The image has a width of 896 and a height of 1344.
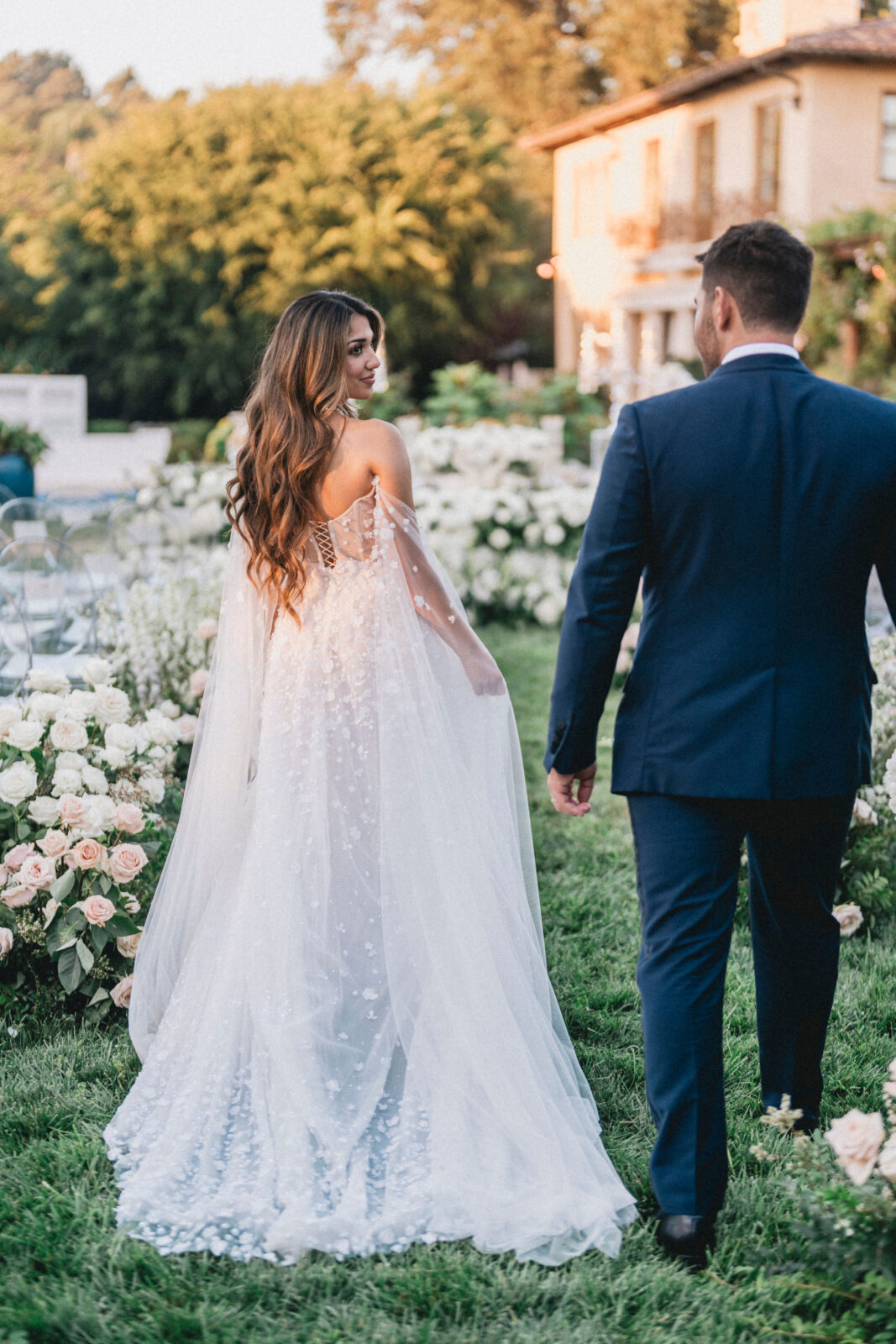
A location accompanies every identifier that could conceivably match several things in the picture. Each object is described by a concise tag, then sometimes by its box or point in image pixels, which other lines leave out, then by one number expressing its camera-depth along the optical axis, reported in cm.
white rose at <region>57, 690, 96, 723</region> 388
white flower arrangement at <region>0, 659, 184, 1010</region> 355
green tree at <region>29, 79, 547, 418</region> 2689
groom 243
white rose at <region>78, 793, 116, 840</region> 360
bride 274
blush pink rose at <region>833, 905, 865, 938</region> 409
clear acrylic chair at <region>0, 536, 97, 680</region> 595
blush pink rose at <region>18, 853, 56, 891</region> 351
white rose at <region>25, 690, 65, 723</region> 387
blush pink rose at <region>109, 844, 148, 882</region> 356
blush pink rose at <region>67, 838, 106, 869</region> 351
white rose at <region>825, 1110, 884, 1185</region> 210
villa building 1966
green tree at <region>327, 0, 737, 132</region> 3216
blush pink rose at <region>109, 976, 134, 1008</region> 350
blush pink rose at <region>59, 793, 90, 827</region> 358
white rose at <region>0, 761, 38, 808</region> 363
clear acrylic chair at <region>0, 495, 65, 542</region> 766
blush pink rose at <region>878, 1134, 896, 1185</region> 209
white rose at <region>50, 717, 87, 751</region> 378
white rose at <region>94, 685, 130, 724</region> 398
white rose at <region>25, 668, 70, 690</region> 403
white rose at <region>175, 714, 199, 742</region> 450
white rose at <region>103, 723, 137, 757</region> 387
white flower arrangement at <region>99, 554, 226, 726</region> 539
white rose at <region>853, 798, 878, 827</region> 428
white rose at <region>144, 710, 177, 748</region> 401
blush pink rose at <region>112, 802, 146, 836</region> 360
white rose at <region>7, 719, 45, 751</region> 372
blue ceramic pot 1254
